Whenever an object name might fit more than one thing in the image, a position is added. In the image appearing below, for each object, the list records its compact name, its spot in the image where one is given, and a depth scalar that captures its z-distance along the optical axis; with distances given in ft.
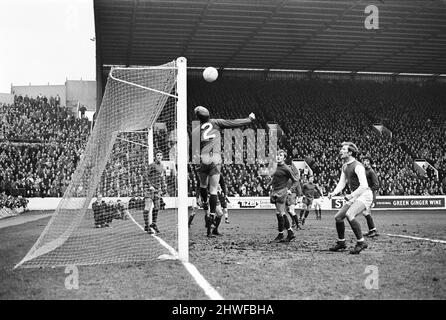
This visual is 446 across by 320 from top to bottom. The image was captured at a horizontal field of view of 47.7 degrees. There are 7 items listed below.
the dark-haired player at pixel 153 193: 37.22
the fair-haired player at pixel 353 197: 28.25
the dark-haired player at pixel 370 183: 38.19
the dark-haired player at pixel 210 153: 31.48
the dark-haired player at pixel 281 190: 33.91
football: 27.22
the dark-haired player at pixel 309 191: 57.12
